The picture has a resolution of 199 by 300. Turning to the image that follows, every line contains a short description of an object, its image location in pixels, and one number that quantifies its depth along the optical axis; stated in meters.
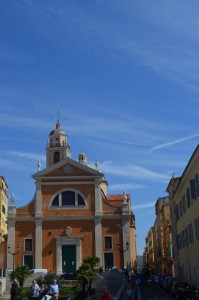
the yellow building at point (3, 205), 68.75
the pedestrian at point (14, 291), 25.33
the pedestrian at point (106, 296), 22.09
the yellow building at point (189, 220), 30.46
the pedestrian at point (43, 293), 23.16
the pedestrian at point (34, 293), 22.45
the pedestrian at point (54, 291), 21.89
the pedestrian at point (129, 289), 31.24
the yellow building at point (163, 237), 71.98
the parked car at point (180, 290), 27.48
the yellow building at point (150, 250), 125.44
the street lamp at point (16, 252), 52.72
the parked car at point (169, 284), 34.22
